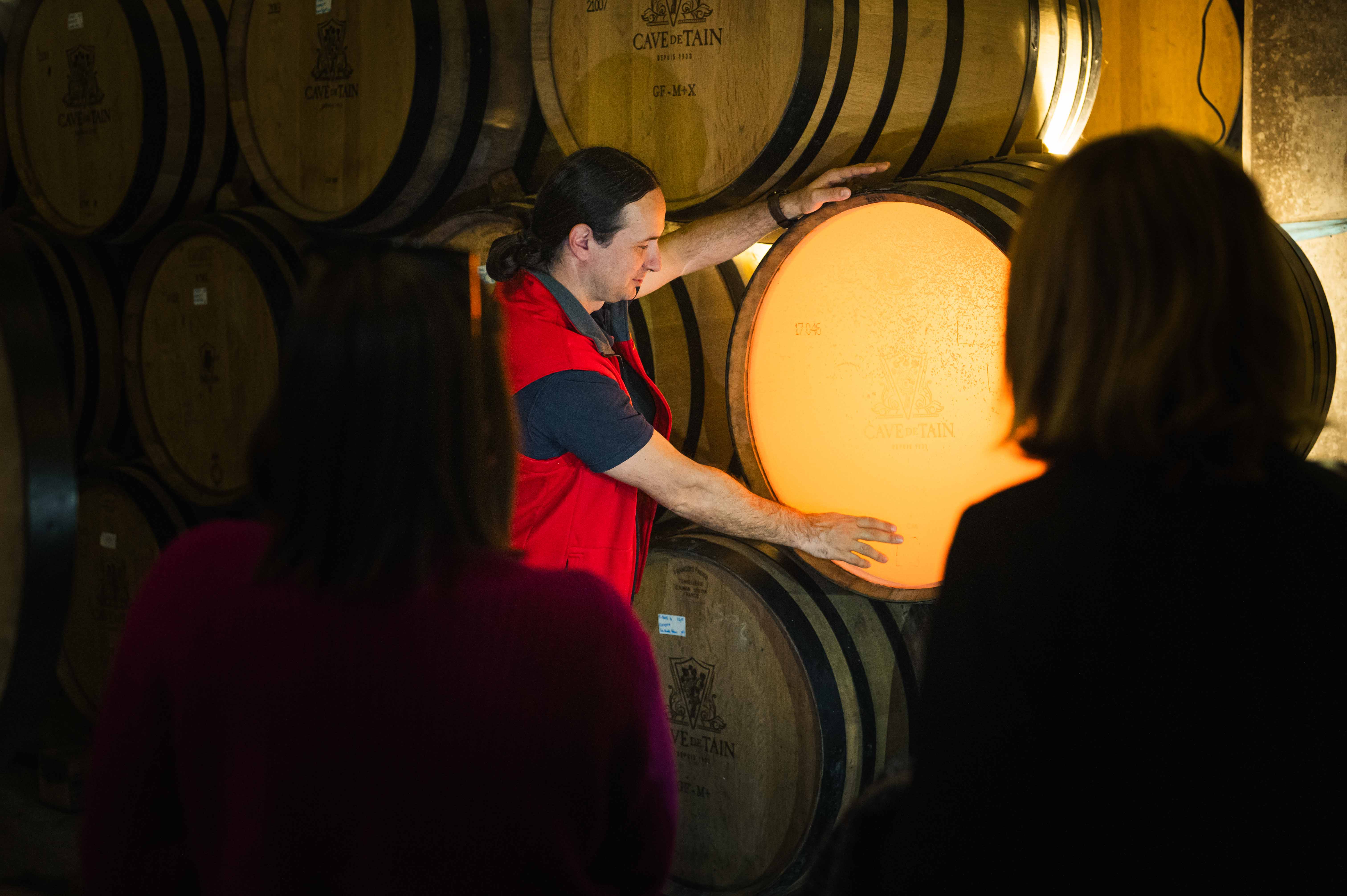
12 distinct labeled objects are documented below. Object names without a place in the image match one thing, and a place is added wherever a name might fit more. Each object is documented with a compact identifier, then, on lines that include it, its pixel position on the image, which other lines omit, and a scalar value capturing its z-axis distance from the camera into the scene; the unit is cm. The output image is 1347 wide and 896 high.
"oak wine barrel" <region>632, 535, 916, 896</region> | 206
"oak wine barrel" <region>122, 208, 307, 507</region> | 312
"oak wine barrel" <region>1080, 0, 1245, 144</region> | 281
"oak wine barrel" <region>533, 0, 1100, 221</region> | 201
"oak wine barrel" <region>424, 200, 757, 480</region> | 250
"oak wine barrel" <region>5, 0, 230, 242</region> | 327
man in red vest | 199
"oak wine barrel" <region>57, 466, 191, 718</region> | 348
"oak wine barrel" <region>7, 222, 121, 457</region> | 377
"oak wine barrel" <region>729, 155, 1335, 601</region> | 178
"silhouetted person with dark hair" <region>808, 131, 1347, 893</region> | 81
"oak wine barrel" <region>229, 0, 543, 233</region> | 267
